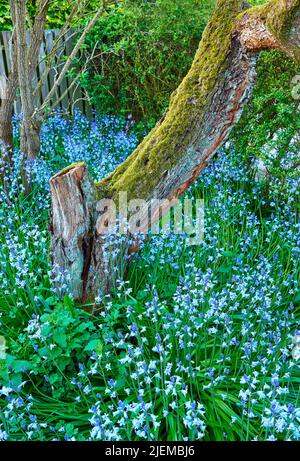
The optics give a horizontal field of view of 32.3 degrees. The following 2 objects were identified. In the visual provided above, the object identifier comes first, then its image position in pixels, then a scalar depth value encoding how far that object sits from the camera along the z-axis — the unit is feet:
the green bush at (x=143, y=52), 21.83
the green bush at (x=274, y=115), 16.17
